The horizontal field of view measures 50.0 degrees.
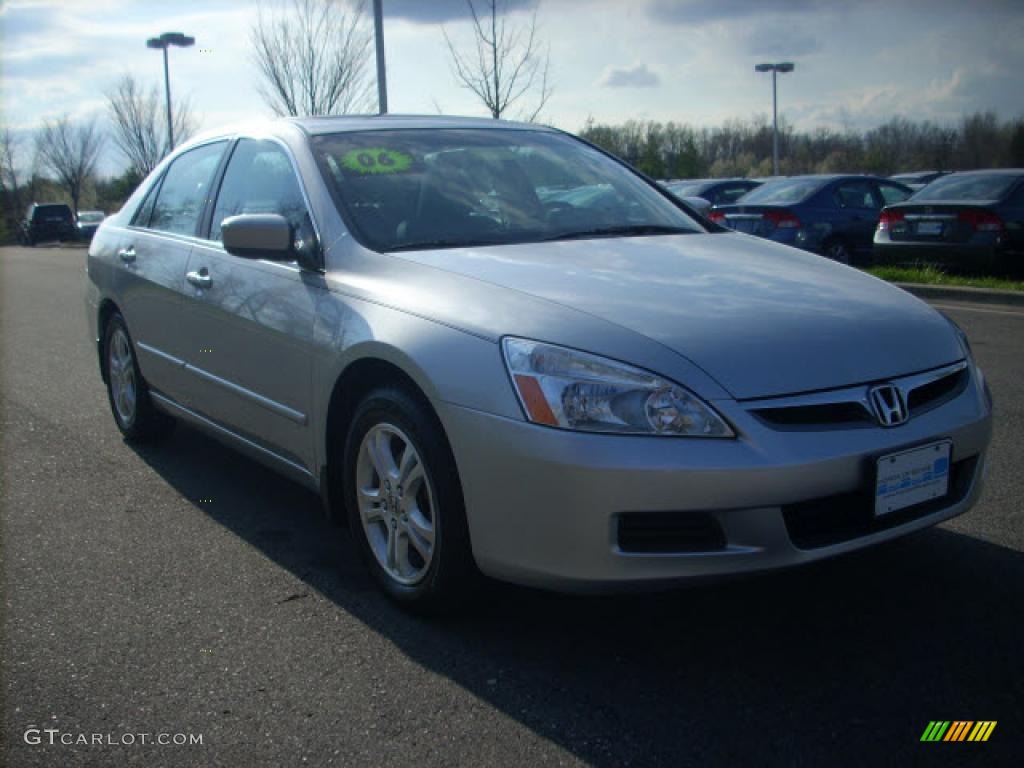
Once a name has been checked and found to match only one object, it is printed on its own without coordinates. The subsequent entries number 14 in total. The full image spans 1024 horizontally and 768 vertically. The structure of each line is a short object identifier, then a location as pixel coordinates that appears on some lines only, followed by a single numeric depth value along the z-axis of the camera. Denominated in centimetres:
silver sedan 278
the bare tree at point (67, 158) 6384
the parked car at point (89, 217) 4492
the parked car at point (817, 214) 1362
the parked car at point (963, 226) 1168
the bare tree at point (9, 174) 6001
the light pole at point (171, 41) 3163
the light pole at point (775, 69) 4544
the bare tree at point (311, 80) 2075
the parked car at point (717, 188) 1927
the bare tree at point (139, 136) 3966
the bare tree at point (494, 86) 1673
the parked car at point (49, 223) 4653
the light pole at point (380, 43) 1627
